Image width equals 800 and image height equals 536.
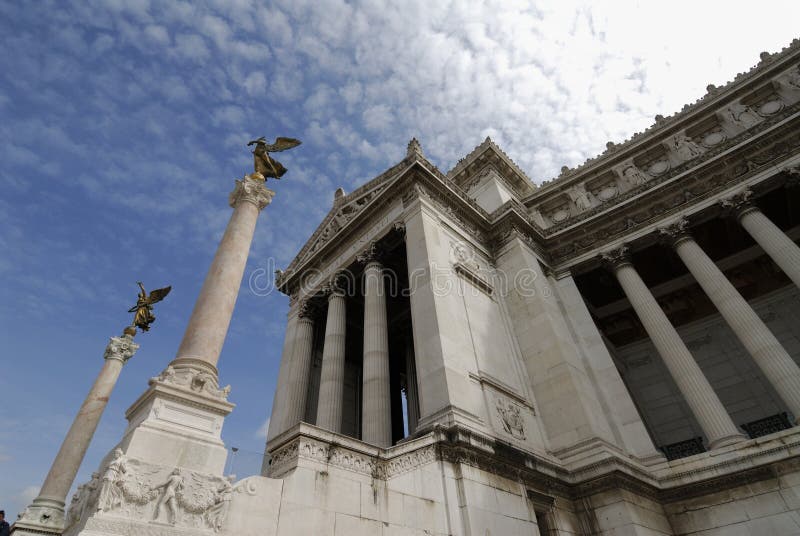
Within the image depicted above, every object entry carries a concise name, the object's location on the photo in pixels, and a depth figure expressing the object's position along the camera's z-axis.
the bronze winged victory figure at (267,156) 13.88
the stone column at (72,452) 14.87
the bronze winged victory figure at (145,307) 24.75
